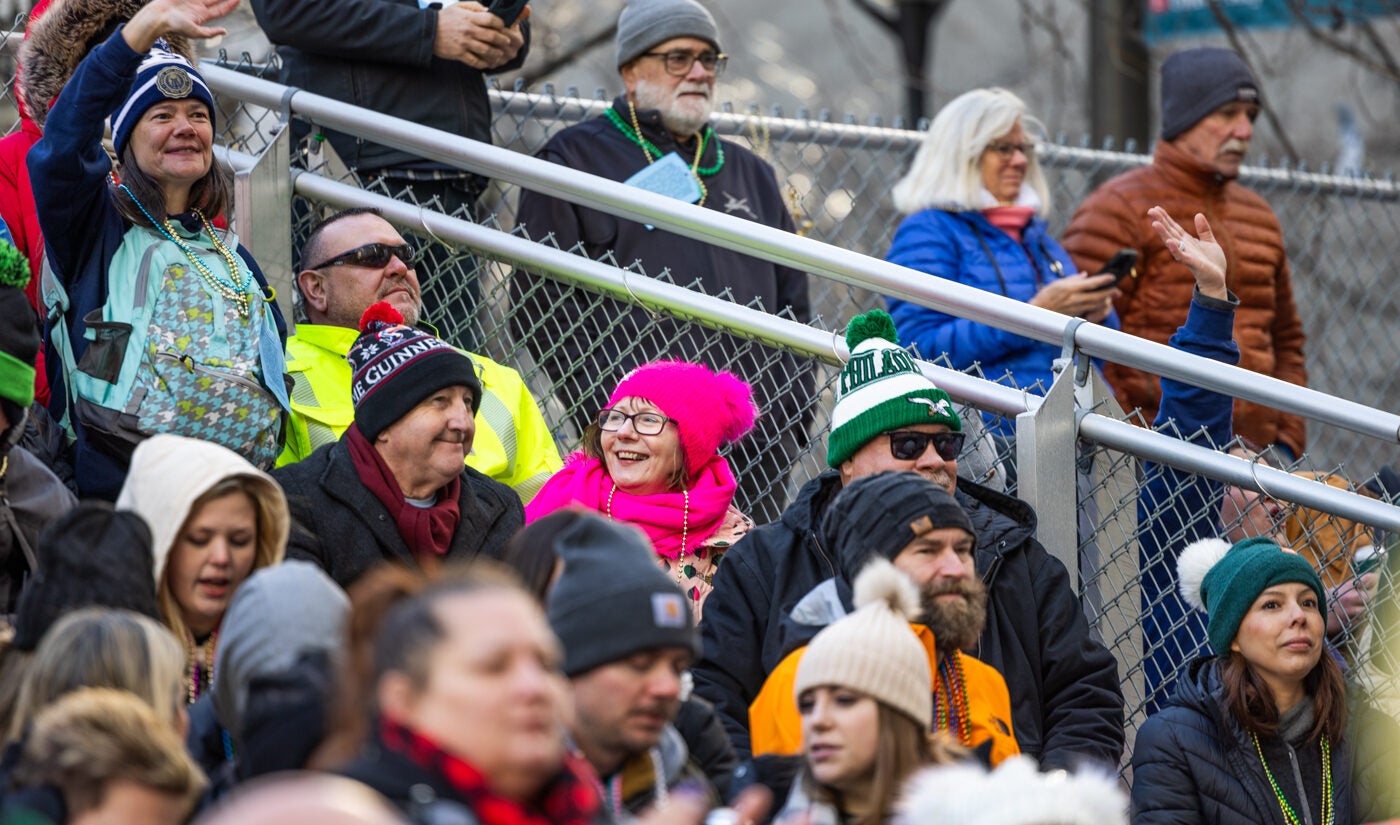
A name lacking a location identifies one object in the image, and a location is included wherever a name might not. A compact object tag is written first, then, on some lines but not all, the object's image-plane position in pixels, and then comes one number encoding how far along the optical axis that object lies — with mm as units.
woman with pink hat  11297
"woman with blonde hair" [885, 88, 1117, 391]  13281
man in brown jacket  14867
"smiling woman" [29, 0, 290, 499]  10227
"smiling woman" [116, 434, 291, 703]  8492
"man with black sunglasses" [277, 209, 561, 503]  11570
